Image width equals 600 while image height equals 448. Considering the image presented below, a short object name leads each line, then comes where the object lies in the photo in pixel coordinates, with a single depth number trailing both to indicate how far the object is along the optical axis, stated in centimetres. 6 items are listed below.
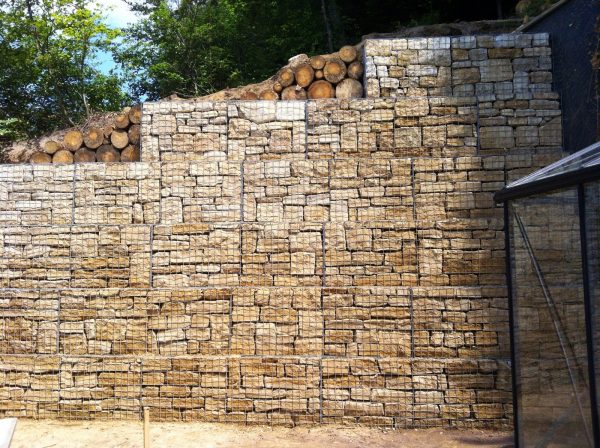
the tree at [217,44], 1598
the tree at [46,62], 1482
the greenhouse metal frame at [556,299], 398
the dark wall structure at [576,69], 716
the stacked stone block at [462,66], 760
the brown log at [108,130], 821
